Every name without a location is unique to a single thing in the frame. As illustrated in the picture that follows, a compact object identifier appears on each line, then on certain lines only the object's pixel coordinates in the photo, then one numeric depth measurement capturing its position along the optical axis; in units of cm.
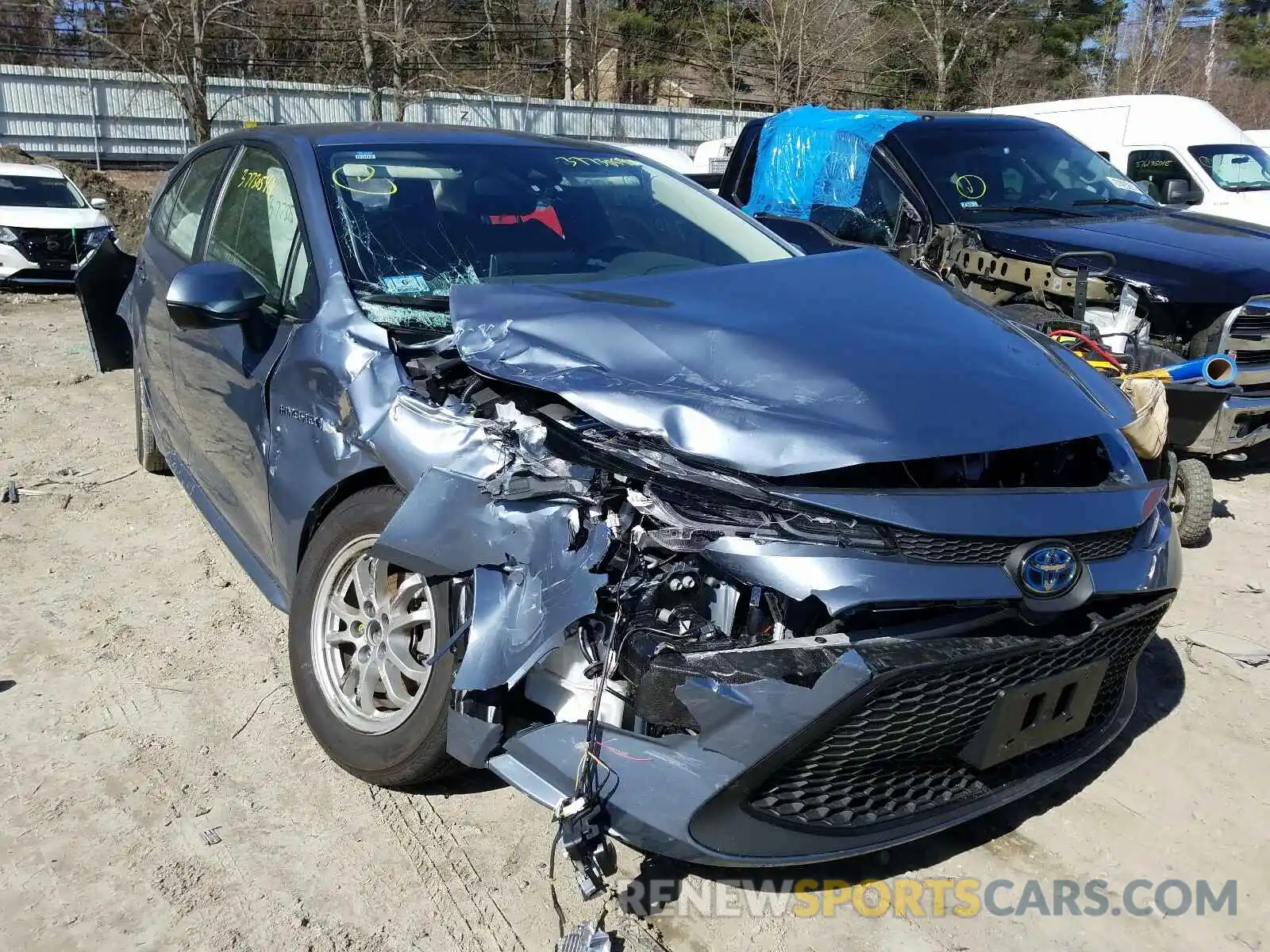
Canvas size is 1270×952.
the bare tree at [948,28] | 3114
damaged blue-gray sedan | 213
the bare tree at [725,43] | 3133
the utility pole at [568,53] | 2888
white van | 1066
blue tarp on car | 722
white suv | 1211
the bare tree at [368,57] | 1852
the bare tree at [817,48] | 2659
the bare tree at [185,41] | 1588
